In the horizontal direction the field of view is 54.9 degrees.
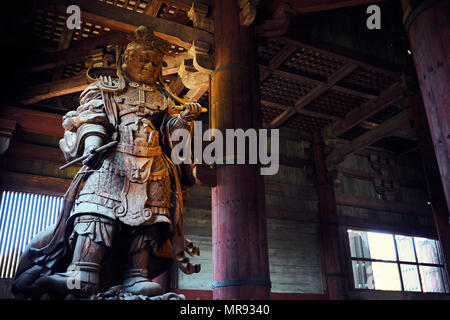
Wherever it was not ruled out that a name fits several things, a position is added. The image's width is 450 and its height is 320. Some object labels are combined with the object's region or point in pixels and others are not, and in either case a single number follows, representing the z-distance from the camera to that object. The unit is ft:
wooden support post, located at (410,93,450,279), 20.71
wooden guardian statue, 9.21
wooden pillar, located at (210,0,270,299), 12.91
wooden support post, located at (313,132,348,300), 28.30
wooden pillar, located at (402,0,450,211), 8.28
